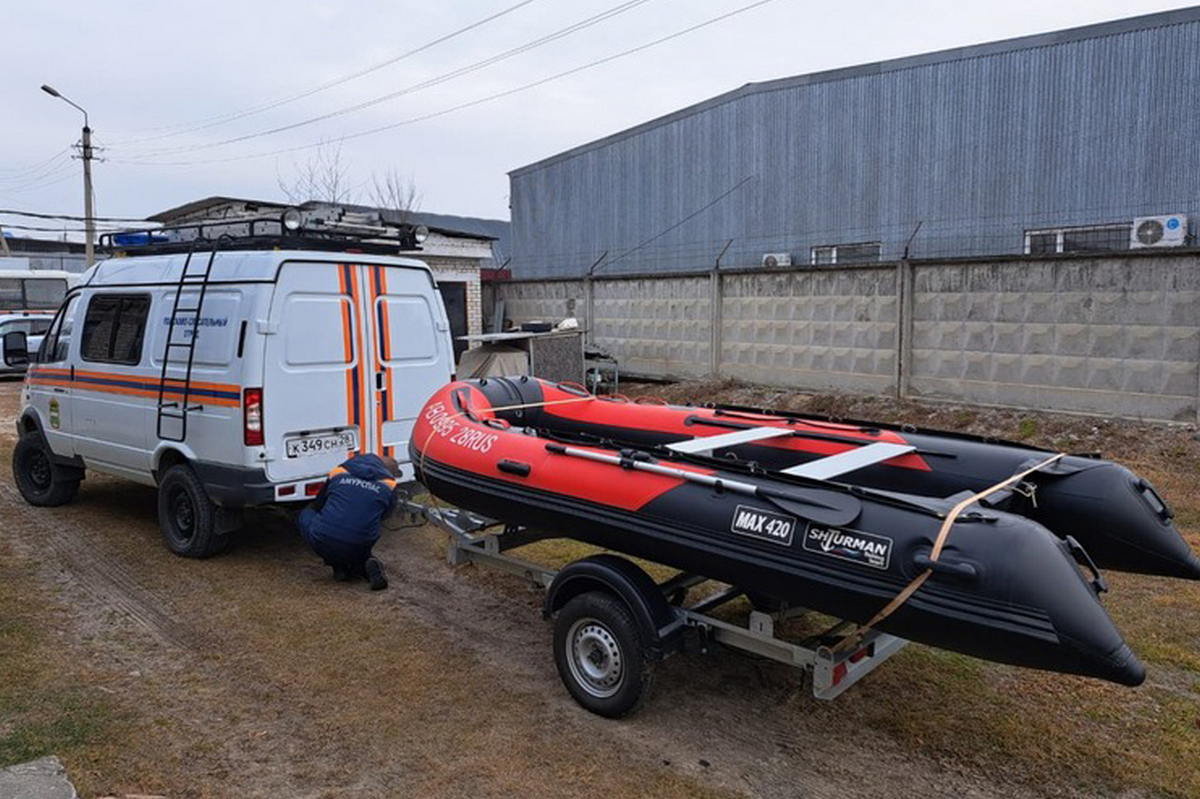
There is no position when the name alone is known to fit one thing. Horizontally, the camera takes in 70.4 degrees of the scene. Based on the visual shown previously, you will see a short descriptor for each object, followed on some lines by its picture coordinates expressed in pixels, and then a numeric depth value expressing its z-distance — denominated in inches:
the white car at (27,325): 749.9
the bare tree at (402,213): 1141.1
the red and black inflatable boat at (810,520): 112.2
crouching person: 215.2
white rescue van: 221.0
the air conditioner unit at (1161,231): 515.2
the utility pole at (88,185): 1026.1
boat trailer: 136.6
